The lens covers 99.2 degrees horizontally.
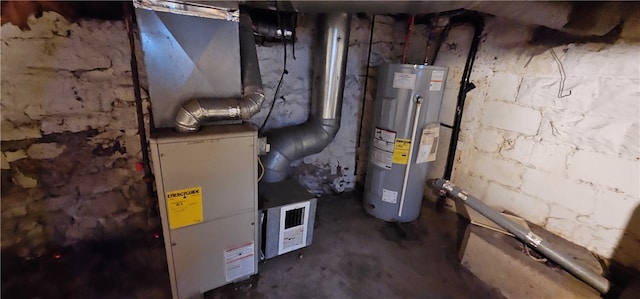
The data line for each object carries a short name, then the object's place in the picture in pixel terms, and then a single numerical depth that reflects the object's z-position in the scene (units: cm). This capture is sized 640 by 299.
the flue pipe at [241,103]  113
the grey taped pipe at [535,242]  131
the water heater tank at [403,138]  175
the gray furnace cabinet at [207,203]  109
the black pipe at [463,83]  185
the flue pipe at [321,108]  174
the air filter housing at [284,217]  150
